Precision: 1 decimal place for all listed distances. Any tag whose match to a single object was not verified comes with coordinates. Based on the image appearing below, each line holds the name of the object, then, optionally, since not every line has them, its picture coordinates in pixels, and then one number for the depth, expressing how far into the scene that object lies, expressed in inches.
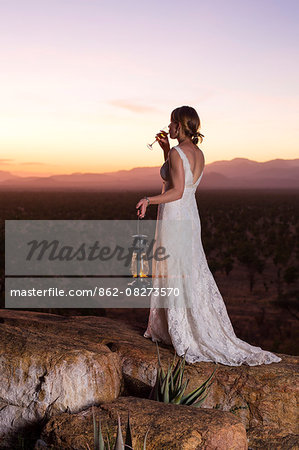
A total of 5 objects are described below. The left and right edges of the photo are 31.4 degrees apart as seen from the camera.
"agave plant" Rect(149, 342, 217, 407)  158.2
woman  180.4
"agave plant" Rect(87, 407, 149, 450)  99.6
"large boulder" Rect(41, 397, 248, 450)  128.2
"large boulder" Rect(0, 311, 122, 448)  152.9
